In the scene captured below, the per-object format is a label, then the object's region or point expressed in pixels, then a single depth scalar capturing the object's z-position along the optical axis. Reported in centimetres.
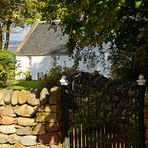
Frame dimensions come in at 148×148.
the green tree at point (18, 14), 3285
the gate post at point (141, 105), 840
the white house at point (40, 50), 5068
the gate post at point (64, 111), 938
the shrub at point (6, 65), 1857
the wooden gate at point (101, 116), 918
